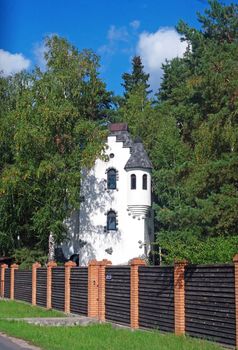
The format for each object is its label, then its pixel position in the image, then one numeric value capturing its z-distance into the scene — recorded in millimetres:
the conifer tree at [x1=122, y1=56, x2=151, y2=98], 74731
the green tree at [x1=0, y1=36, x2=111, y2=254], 39625
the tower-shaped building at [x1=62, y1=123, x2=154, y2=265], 43438
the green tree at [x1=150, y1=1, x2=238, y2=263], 29547
